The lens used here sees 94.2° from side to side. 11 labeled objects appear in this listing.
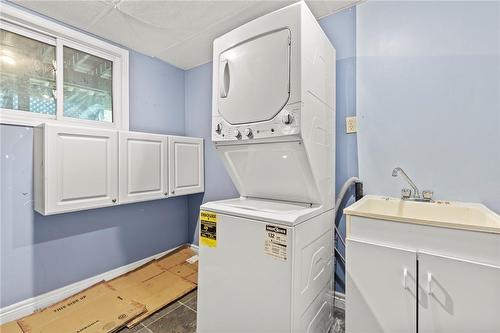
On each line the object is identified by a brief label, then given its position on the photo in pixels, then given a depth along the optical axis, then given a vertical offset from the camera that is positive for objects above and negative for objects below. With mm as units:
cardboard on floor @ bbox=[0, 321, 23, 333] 1706 -1207
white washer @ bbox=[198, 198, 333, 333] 1238 -621
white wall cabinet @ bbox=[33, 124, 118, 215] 1809 -14
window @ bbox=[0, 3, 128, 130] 1902 +868
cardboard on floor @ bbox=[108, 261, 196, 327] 2049 -1179
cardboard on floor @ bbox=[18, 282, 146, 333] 1723 -1184
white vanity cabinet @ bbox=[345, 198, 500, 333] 1020 -524
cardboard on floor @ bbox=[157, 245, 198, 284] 2515 -1141
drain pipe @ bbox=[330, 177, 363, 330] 1823 -265
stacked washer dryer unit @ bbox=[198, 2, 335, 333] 1283 -107
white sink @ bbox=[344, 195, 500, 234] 1109 -275
